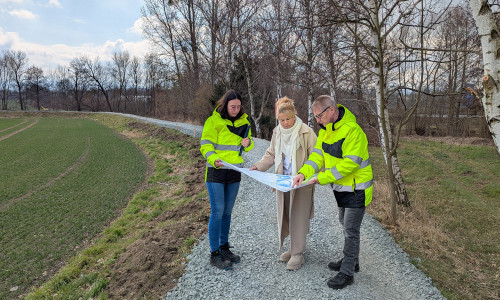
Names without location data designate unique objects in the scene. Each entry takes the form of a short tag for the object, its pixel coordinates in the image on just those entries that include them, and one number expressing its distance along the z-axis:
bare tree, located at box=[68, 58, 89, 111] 67.00
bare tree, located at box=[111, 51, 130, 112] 70.06
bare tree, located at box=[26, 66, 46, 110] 69.50
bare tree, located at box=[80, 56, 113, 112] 66.44
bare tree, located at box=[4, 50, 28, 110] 68.12
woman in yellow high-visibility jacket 3.90
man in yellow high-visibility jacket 3.38
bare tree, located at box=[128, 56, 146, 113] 69.82
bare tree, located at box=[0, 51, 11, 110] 67.30
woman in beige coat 3.84
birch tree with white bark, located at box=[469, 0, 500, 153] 3.22
